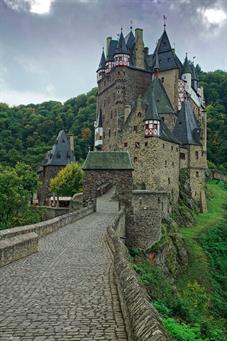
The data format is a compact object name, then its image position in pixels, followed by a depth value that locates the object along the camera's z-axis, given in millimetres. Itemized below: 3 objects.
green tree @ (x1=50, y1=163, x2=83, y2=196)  57250
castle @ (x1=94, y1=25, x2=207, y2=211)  49594
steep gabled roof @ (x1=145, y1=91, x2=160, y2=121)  49469
